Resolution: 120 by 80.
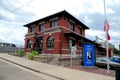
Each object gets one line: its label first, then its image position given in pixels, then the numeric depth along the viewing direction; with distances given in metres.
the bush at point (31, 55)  11.13
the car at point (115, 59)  11.28
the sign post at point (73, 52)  8.79
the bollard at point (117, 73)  3.71
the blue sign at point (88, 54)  8.91
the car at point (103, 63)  9.16
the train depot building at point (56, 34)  12.10
